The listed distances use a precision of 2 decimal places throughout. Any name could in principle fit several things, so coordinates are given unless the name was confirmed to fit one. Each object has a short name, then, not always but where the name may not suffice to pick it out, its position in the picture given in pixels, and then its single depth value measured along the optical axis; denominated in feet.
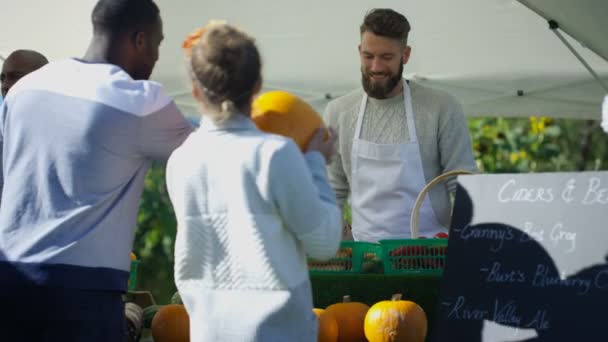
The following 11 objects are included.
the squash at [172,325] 21.19
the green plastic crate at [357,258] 21.94
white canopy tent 30.68
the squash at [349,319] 20.98
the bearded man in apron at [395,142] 27.46
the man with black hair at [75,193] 17.20
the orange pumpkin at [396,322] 19.95
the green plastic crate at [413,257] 21.27
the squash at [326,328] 20.29
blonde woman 15.23
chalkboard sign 17.76
